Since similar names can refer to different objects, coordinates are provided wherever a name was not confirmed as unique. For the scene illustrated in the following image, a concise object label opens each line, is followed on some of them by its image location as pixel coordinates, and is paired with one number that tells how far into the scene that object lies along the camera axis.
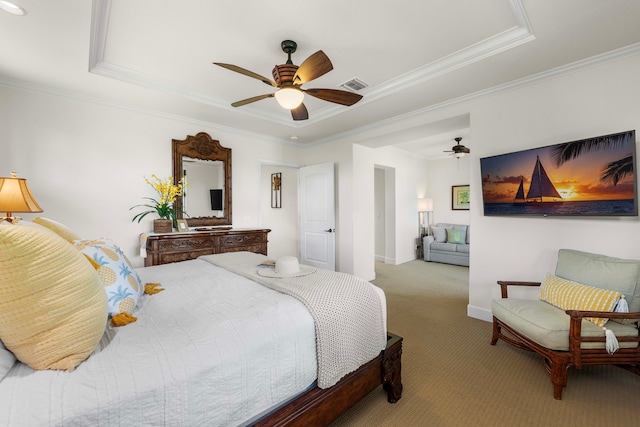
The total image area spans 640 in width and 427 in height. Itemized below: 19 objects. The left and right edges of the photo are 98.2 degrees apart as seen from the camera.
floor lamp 7.09
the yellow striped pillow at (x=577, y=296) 1.98
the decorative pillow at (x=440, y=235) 6.59
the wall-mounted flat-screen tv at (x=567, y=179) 2.29
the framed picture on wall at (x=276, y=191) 6.03
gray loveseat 6.02
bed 0.84
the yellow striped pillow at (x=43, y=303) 0.84
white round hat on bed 1.97
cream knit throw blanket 1.43
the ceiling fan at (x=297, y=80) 2.01
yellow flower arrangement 3.56
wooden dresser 3.30
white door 4.80
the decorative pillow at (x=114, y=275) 1.36
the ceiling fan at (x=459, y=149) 5.43
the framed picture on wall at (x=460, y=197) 6.75
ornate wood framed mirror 3.91
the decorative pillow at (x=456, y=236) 6.29
